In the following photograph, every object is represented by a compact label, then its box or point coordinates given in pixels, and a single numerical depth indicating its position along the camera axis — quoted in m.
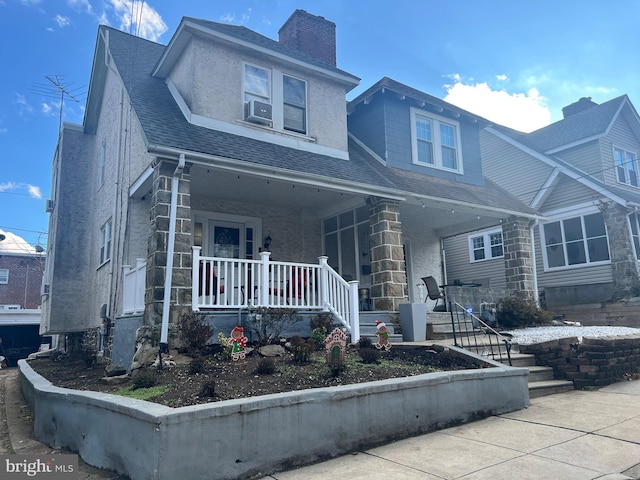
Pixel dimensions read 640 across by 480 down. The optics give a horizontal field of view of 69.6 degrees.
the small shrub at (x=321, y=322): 8.19
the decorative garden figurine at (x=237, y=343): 6.50
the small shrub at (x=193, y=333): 6.86
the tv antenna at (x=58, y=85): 13.12
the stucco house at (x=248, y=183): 7.99
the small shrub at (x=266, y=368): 5.54
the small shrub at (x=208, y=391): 4.53
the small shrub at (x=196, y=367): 5.82
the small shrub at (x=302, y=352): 6.32
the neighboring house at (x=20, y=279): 36.84
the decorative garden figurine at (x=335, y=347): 5.73
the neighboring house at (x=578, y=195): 15.12
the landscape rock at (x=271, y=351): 6.93
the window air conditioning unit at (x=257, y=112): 9.84
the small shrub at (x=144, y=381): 5.39
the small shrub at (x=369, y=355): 6.34
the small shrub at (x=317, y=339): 7.45
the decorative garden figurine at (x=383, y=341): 7.31
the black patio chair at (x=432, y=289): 10.72
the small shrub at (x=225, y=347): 6.55
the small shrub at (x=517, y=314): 11.02
